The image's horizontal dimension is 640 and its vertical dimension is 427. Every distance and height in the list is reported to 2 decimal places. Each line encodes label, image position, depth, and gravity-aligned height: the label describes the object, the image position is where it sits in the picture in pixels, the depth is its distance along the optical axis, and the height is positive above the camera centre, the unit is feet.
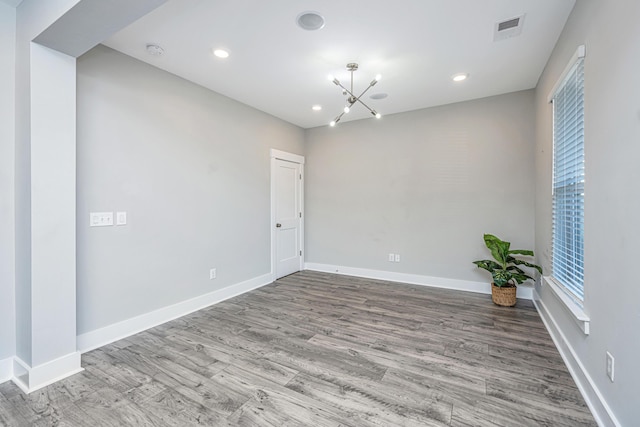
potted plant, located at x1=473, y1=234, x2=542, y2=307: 11.55 -2.54
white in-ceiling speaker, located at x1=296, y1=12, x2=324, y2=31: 7.36 +5.10
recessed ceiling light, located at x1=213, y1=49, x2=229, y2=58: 9.04 +5.12
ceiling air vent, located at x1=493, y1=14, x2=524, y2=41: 7.54 +5.08
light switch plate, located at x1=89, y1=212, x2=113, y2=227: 8.43 -0.22
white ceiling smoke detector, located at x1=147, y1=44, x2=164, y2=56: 8.70 +5.08
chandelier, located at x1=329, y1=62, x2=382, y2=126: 9.74 +5.02
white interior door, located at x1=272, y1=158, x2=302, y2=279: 15.94 -0.26
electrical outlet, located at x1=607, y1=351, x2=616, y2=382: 4.97 -2.77
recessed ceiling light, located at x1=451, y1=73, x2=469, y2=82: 10.73 +5.18
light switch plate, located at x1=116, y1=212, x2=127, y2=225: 9.01 -0.20
